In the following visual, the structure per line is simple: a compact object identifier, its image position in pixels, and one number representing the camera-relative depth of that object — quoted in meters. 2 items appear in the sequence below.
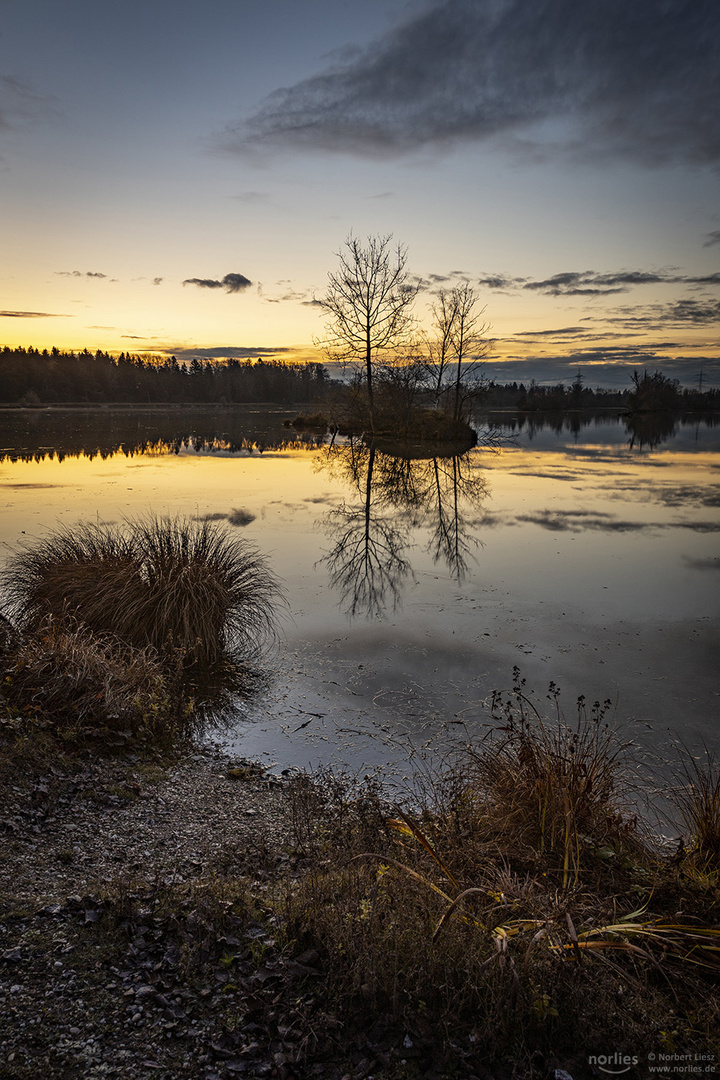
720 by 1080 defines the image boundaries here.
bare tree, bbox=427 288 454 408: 43.59
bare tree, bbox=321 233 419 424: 40.00
